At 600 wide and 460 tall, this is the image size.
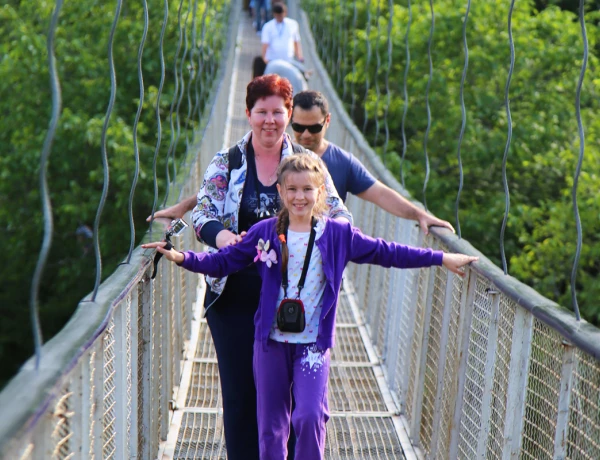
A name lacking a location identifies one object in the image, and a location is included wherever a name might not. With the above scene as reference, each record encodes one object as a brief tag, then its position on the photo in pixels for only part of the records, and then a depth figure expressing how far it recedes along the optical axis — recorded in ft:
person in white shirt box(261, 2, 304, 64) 67.27
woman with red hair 22.45
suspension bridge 15.34
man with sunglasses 26.75
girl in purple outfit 21.21
